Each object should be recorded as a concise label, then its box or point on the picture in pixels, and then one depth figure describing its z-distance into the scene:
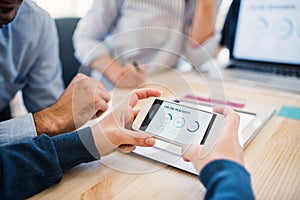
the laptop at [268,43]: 0.79
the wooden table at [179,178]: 0.36
